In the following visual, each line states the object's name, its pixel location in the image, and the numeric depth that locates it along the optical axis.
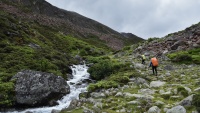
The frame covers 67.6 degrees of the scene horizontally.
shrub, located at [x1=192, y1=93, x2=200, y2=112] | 6.47
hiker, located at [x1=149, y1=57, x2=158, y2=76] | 12.77
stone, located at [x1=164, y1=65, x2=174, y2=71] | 14.31
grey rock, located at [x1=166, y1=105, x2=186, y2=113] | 6.41
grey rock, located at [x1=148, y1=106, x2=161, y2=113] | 6.90
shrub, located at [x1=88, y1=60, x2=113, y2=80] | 14.65
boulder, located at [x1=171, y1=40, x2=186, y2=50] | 20.72
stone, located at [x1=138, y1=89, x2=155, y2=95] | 9.10
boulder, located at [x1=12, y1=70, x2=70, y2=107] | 10.14
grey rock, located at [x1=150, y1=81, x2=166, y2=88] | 10.16
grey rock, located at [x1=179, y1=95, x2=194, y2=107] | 6.86
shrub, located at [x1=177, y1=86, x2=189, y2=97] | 8.18
